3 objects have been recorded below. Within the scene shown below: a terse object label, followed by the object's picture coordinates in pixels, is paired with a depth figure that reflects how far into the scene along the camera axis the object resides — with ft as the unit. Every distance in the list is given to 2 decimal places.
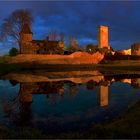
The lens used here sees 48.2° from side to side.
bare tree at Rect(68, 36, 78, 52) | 187.43
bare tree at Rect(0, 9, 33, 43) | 137.13
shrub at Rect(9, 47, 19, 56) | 155.03
